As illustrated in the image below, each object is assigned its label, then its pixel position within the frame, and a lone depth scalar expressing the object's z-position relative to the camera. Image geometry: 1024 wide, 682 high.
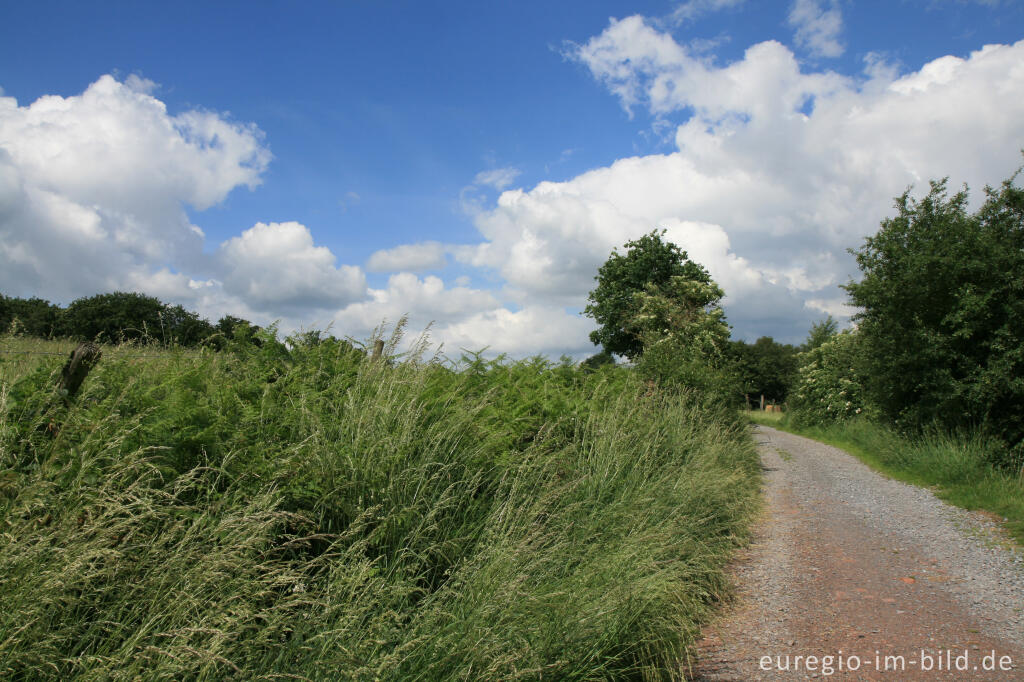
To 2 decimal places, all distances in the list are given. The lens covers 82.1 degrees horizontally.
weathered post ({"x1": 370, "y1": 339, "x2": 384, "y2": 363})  5.85
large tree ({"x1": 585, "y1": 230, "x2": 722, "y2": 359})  37.94
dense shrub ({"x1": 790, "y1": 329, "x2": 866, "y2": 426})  26.31
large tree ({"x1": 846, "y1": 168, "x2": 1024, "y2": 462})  12.60
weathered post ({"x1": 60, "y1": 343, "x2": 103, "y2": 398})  3.35
